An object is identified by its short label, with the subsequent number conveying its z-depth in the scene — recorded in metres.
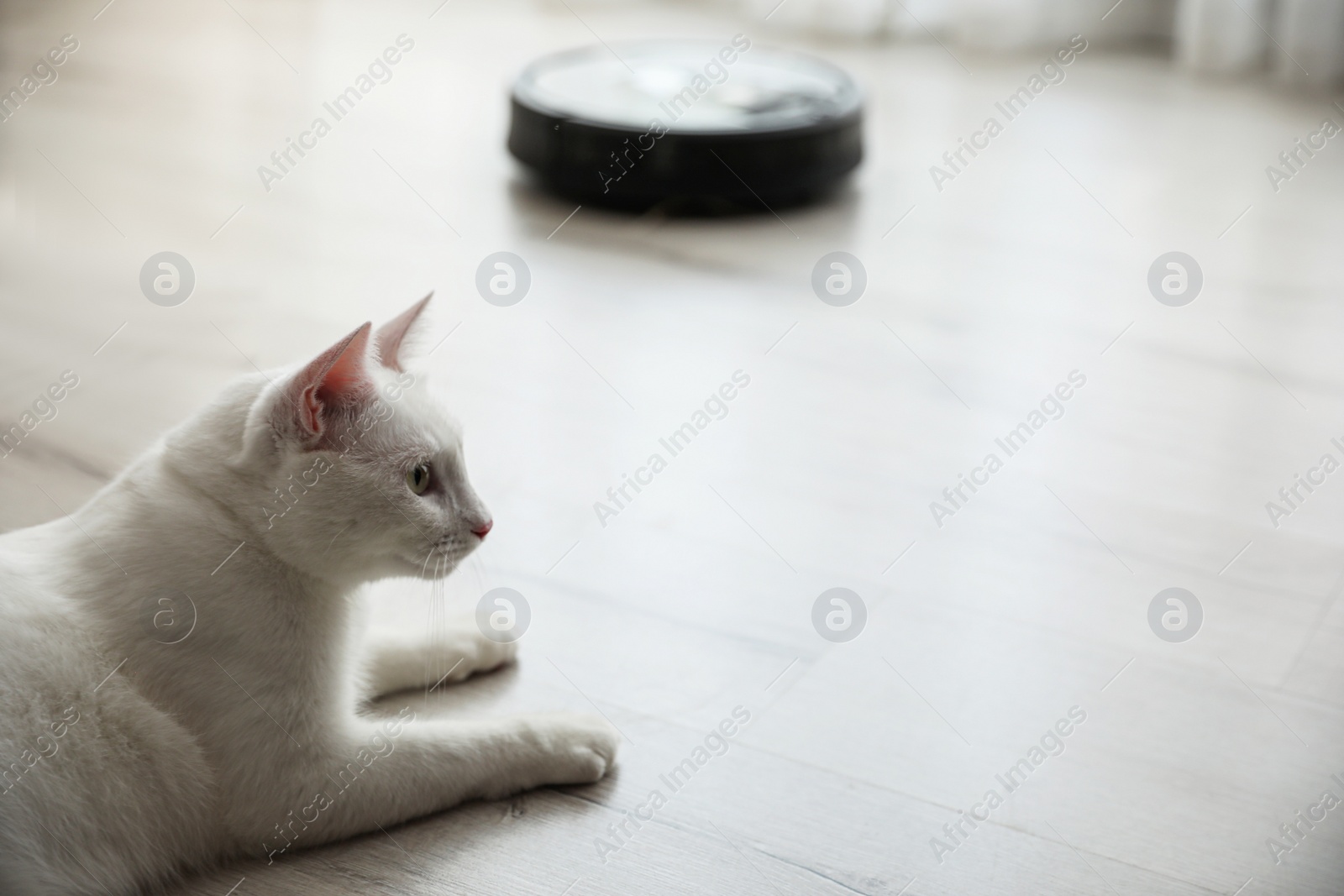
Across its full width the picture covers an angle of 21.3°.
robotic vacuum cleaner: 2.58
